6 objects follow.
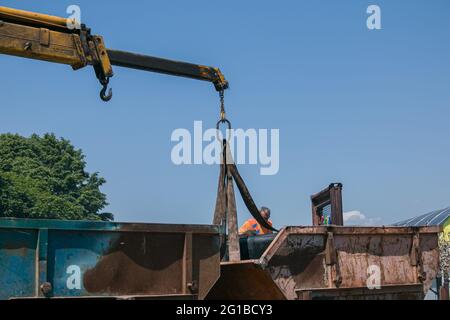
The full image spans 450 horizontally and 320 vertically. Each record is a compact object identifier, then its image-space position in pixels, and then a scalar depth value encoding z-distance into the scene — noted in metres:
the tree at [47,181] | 31.29
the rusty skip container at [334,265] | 6.86
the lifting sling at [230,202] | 7.34
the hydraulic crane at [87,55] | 6.97
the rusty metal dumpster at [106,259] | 5.54
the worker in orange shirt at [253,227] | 8.84
